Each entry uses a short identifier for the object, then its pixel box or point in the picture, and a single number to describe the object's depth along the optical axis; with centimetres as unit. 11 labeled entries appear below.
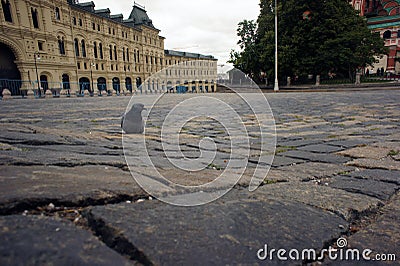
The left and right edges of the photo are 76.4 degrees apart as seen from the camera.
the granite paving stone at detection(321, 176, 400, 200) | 148
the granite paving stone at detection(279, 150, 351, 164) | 231
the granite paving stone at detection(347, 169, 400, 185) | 175
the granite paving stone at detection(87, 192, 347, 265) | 80
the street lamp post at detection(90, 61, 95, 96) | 4034
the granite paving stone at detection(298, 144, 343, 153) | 269
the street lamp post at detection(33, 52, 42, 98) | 2956
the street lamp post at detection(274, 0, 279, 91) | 2501
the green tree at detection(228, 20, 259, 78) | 3056
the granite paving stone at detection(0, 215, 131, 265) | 65
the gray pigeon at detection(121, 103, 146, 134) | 359
